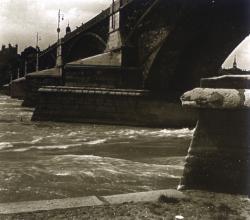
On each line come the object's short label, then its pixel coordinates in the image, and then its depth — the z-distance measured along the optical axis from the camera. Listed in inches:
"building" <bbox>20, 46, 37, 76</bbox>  2608.3
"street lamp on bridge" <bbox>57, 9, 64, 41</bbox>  1690.7
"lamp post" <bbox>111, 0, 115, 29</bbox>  815.1
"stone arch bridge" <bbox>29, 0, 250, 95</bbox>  617.6
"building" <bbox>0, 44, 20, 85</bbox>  3277.6
